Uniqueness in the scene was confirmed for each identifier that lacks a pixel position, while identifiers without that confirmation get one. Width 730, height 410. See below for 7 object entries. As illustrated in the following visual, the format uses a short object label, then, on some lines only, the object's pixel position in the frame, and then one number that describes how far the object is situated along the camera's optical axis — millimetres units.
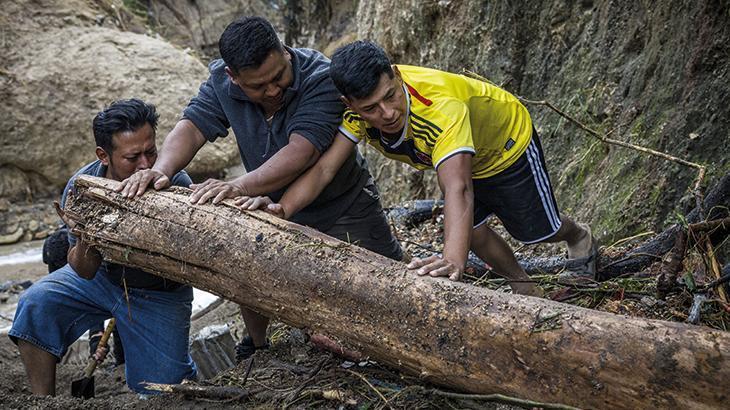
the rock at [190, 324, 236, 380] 4480
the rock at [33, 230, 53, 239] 9836
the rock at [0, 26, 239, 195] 10547
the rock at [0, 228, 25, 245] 9508
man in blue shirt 3500
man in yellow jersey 2838
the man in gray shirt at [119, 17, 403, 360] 3170
